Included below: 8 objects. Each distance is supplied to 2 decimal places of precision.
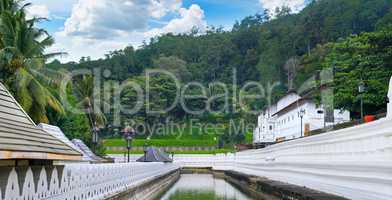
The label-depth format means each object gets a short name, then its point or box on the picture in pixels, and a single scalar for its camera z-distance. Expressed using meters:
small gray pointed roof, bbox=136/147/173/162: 41.09
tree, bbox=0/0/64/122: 24.25
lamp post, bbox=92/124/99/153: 29.29
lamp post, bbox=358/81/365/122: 26.15
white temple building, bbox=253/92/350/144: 39.22
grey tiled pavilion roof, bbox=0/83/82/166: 5.11
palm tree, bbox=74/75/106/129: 43.25
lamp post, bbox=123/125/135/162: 30.95
